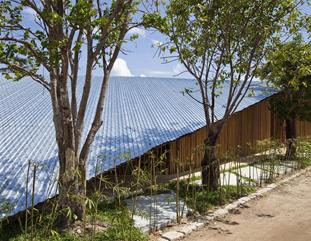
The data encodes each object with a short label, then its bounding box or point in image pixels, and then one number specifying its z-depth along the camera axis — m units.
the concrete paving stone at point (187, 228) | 7.02
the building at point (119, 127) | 7.60
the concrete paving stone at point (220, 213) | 8.05
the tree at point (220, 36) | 9.17
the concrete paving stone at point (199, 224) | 7.34
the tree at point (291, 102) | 13.71
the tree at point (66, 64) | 6.13
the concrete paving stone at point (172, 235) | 6.67
